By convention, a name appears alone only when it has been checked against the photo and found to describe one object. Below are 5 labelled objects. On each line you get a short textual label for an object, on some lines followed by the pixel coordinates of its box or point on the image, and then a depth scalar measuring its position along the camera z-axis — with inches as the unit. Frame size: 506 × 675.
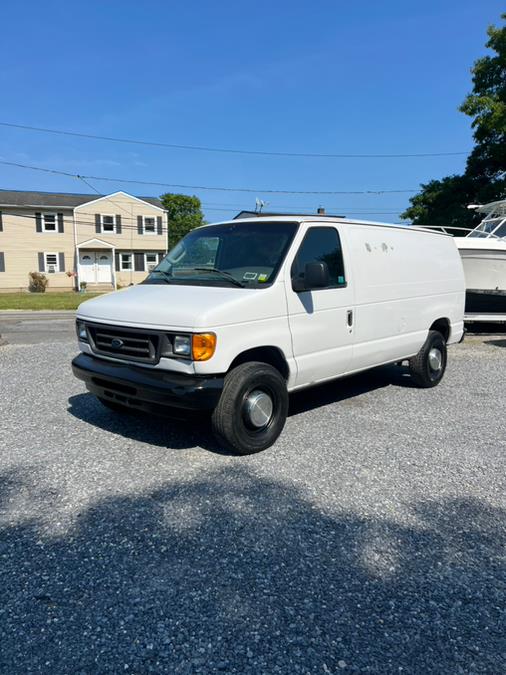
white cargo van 159.8
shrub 1343.5
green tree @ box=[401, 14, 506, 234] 848.3
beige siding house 1354.6
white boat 431.5
